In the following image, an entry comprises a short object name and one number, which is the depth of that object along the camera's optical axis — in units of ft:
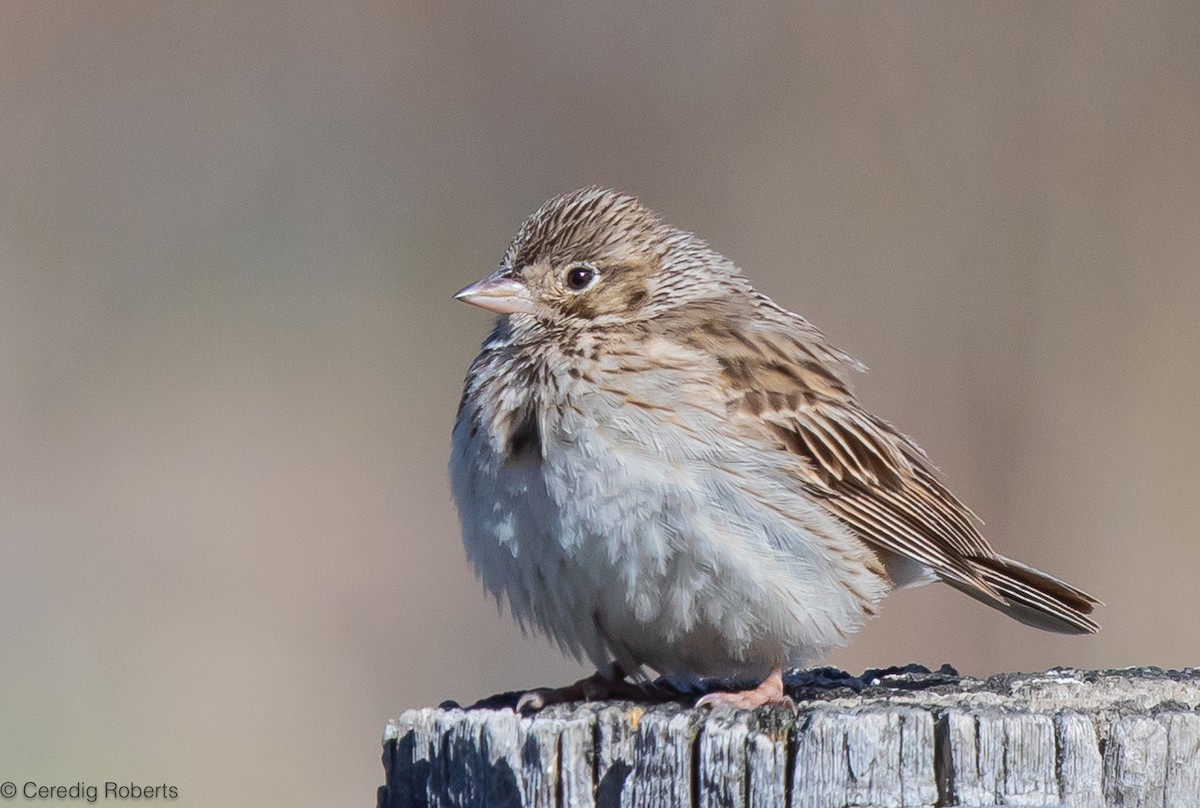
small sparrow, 28.40
